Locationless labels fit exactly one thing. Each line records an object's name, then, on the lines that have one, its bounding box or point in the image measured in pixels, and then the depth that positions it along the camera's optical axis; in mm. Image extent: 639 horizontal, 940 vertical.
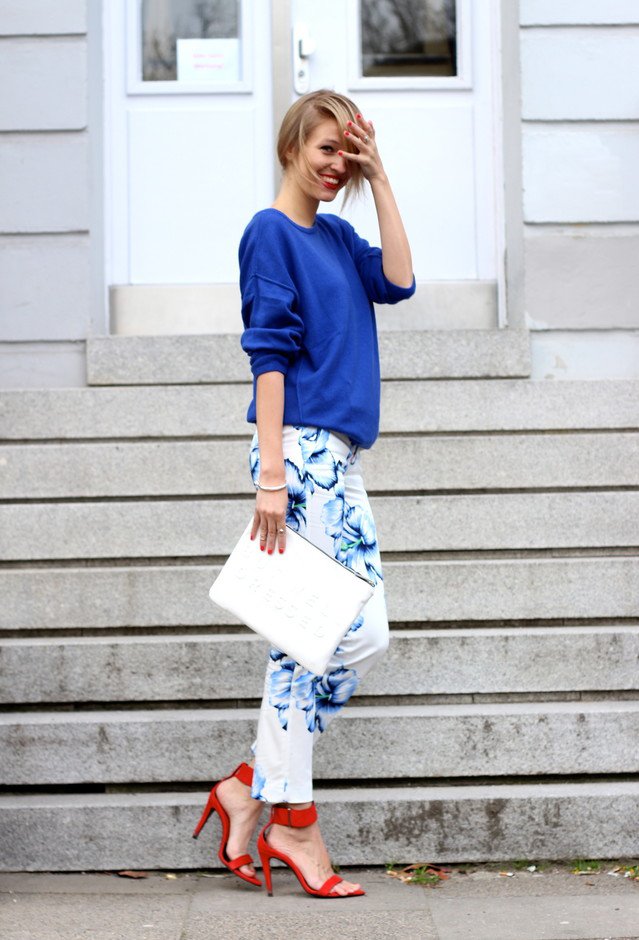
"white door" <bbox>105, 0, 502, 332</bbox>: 5398
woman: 2828
